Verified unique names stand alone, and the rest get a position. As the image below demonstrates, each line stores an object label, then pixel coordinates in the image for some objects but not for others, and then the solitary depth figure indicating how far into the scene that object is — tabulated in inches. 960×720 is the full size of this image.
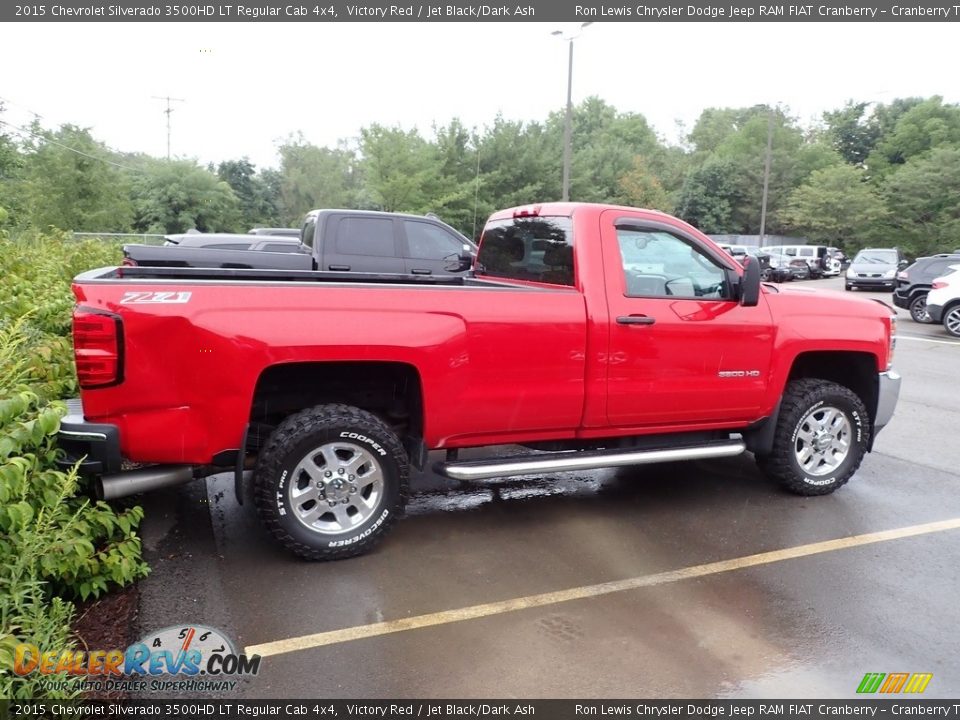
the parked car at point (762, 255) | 1152.8
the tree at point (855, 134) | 2812.5
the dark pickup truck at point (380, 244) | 396.8
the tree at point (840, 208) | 2054.6
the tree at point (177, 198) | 1625.2
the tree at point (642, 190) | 1893.5
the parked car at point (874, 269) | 1091.3
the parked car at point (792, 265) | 1381.6
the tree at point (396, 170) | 1370.6
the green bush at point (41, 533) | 112.2
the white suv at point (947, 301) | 602.5
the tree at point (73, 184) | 1304.1
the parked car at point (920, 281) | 677.9
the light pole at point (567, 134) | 740.3
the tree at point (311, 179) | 2064.5
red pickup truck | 146.1
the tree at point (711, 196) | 2415.1
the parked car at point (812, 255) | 1501.0
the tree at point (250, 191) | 2132.1
